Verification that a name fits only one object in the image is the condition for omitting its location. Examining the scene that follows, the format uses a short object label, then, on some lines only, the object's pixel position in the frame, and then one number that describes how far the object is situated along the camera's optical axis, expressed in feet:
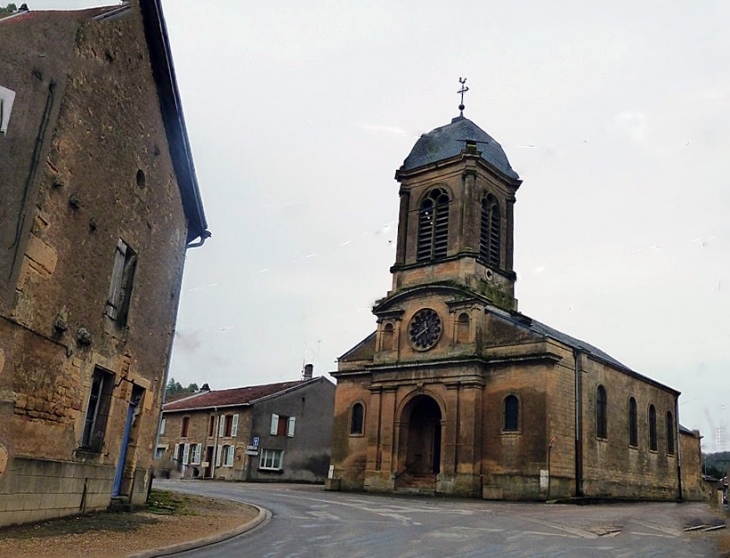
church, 92.07
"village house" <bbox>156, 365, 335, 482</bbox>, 131.44
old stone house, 32.27
